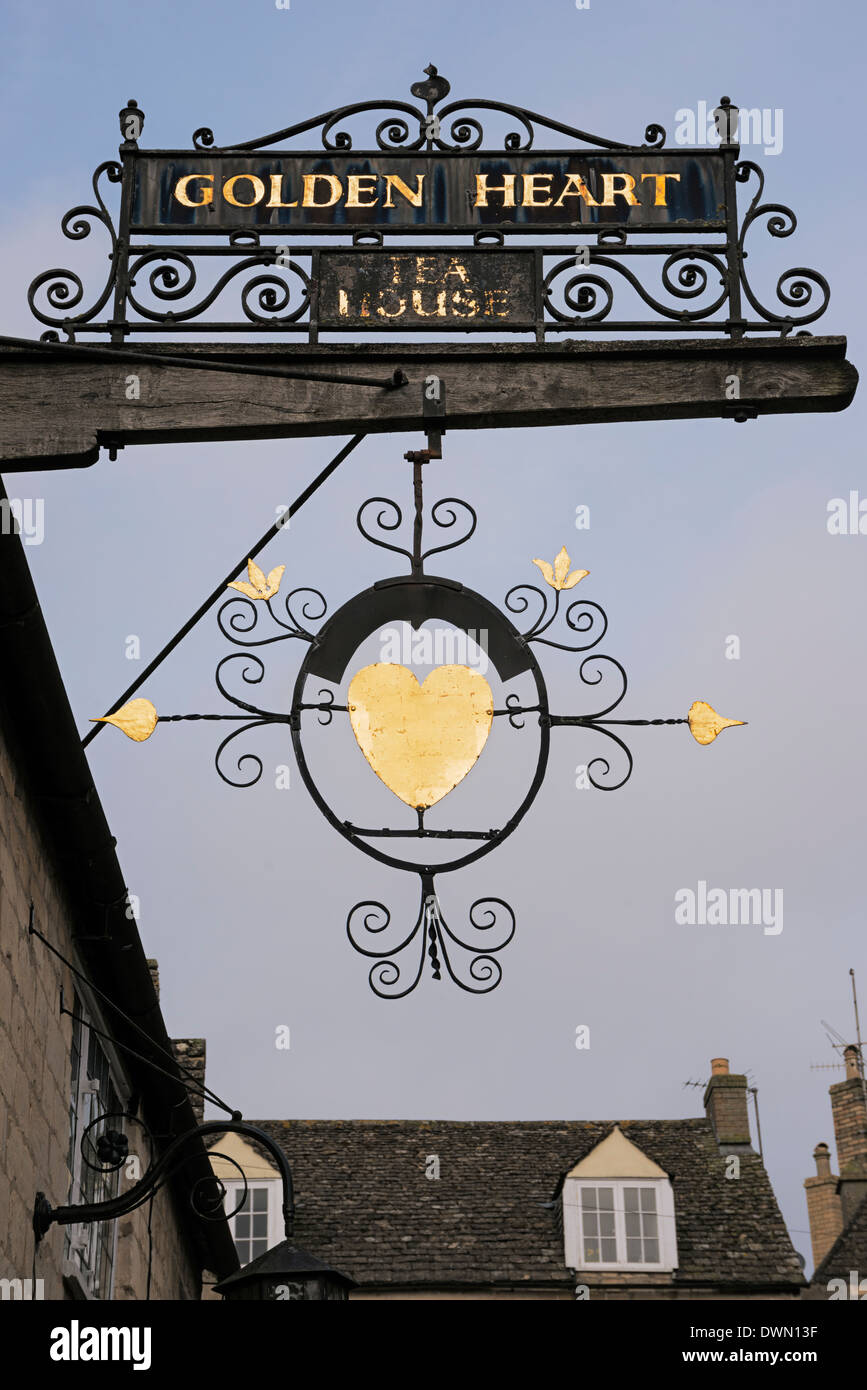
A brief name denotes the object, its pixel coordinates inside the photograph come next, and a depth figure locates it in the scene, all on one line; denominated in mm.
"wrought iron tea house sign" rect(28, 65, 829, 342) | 6793
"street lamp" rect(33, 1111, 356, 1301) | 6773
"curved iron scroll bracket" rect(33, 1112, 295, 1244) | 7109
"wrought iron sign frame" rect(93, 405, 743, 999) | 6473
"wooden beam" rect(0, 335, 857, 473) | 6539
